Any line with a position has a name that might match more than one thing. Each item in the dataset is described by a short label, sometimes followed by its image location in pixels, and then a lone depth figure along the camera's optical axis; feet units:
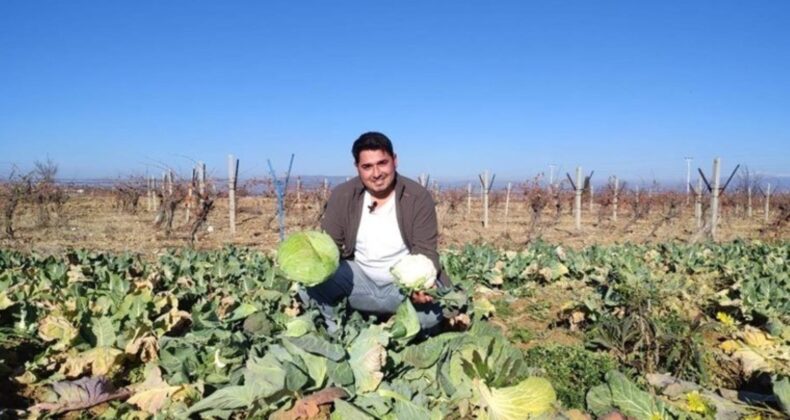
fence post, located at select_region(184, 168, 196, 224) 54.47
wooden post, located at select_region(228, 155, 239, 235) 50.73
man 12.33
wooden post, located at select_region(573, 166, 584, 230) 59.82
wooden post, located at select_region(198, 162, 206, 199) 50.42
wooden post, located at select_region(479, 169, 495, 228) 68.34
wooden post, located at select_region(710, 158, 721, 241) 47.21
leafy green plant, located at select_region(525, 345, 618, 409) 10.44
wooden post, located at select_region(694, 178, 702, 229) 59.63
